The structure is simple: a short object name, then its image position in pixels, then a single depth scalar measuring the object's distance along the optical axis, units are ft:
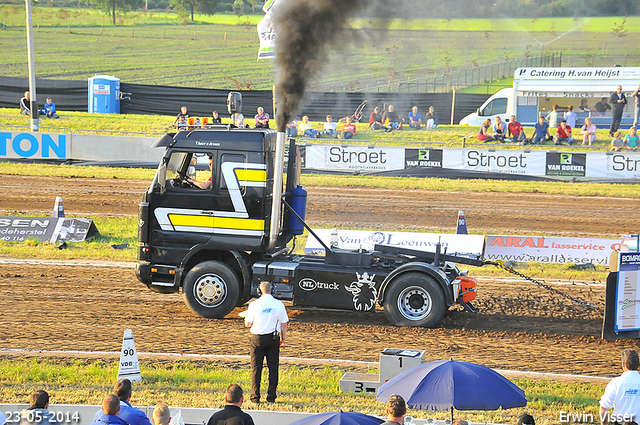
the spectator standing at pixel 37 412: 16.90
